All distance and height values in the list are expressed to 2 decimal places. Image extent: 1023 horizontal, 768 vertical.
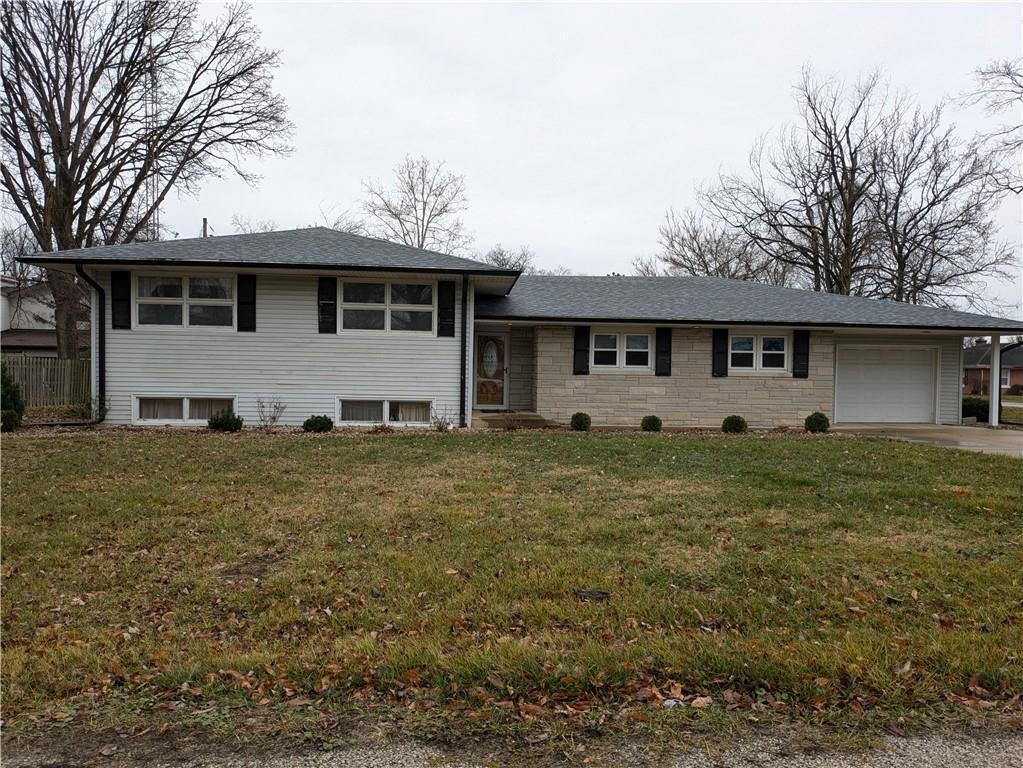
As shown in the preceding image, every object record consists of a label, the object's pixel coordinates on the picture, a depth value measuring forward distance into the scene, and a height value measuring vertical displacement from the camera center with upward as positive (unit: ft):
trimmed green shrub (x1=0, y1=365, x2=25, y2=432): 39.82 -1.81
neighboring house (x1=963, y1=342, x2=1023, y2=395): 155.84 +2.95
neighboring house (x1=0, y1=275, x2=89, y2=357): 110.42 +9.66
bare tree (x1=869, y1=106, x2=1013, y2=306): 94.99 +21.30
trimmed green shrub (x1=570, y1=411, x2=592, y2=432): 46.34 -3.05
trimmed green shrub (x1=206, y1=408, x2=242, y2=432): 41.88 -2.95
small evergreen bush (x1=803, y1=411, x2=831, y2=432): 49.11 -3.11
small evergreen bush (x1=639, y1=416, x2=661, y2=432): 47.75 -3.25
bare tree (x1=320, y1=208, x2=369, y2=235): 121.29 +27.26
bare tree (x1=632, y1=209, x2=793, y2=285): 113.70 +20.92
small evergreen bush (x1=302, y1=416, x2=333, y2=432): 42.91 -3.09
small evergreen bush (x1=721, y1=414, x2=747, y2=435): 47.67 -3.26
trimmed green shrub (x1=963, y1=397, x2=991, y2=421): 60.49 -2.52
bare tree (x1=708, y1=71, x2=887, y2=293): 98.73 +24.77
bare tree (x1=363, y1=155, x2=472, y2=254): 124.67 +30.57
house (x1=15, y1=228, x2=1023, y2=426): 44.86 +2.49
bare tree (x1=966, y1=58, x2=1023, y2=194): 69.02 +30.88
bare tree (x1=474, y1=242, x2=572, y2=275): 150.30 +27.20
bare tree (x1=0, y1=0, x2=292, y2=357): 70.38 +28.55
